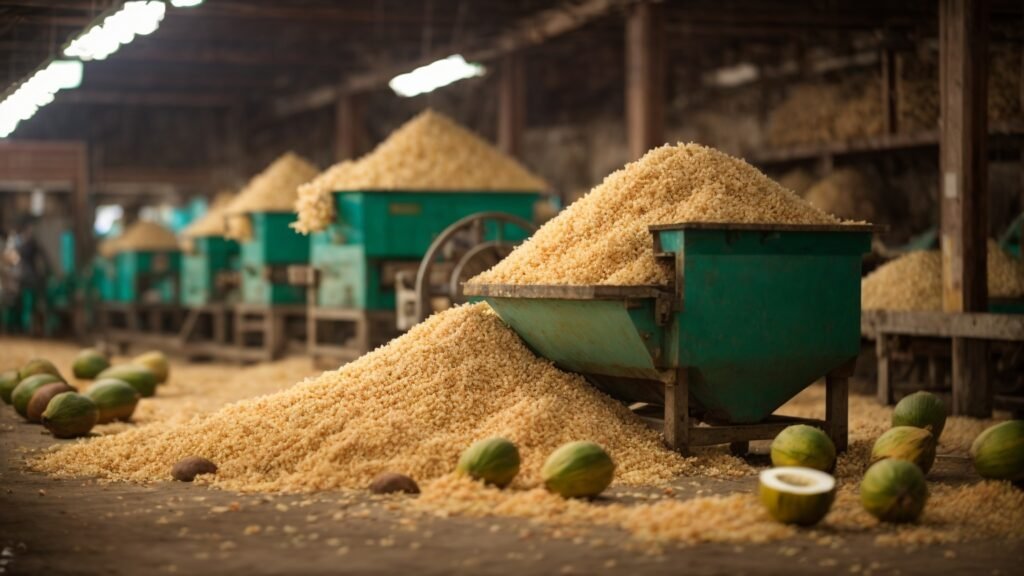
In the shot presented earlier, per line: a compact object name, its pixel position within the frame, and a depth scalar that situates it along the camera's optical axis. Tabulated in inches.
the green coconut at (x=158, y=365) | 493.4
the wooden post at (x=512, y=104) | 622.2
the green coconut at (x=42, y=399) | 361.1
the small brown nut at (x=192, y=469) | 257.3
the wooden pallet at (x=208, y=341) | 650.8
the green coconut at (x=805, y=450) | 246.2
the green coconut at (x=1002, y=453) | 242.5
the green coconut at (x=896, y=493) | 207.2
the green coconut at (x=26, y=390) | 374.1
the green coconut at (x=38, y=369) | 405.7
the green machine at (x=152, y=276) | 778.8
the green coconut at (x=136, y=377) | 426.6
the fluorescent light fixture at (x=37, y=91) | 524.4
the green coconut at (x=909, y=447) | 250.7
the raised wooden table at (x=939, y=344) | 346.9
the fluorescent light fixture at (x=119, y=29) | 431.2
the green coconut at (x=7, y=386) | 414.0
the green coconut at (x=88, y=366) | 469.1
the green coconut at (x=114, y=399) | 358.6
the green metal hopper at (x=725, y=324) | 264.5
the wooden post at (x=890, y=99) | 532.7
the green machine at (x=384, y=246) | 474.9
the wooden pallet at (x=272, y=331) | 603.5
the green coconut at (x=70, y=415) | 329.7
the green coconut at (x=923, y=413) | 282.5
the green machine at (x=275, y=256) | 599.8
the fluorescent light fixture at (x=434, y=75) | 527.2
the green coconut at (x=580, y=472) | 226.4
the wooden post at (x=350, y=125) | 782.5
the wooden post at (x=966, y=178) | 358.9
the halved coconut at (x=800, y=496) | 203.3
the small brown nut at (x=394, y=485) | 235.8
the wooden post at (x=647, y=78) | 477.4
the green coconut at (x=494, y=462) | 234.2
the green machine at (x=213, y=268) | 685.9
